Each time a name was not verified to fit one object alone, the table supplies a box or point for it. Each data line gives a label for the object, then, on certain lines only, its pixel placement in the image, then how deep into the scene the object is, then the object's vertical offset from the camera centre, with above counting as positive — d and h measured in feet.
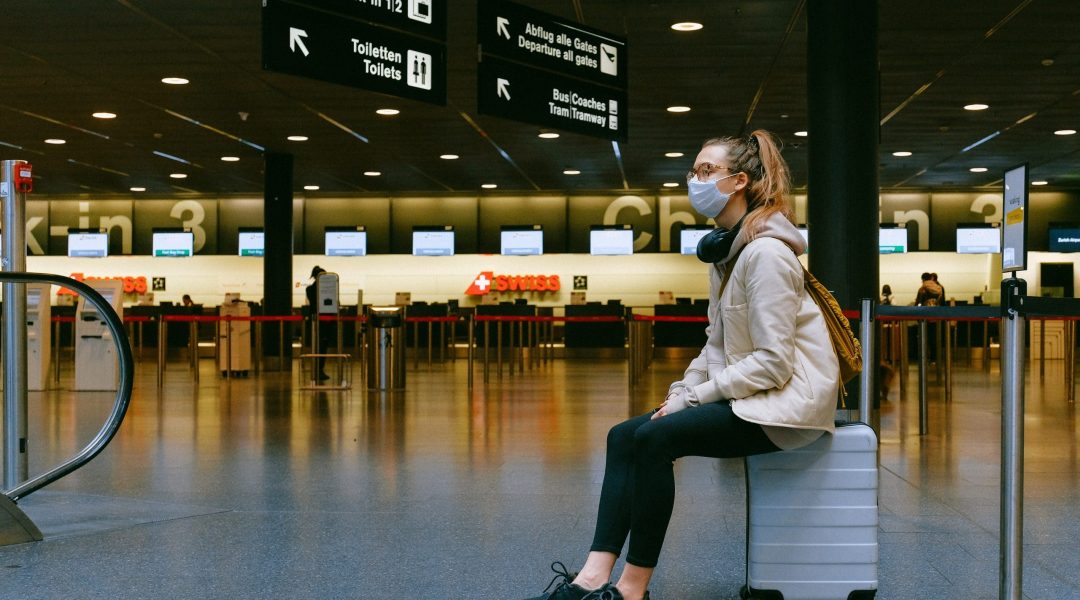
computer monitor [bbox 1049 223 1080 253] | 75.97 +4.25
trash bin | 39.42 -2.06
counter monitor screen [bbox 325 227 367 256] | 79.97 +4.14
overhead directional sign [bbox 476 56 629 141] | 23.36 +4.61
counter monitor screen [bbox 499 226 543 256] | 79.00 +4.26
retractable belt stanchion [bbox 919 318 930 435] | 25.00 -2.08
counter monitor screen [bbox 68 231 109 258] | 81.76 +3.98
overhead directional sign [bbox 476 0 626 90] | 23.32 +5.97
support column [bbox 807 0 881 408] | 24.91 +3.41
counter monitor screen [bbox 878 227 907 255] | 77.00 +4.20
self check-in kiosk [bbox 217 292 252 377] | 49.01 -2.45
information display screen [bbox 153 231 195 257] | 80.89 +4.02
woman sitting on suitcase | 9.64 -0.96
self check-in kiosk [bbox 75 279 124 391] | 41.39 -2.41
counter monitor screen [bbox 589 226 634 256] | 79.10 +4.13
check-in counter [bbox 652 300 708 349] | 67.87 -2.45
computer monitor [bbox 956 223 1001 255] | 76.48 +4.19
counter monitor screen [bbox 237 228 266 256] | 81.17 +4.12
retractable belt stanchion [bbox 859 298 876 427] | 16.47 -0.75
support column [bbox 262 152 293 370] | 59.00 +3.30
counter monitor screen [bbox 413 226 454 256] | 79.66 +4.14
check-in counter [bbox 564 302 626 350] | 71.11 -2.55
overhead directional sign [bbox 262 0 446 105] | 18.44 +4.55
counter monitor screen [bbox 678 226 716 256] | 78.84 +4.42
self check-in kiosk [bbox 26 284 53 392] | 39.99 -1.66
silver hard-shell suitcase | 10.03 -2.17
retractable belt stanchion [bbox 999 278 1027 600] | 8.99 -1.38
